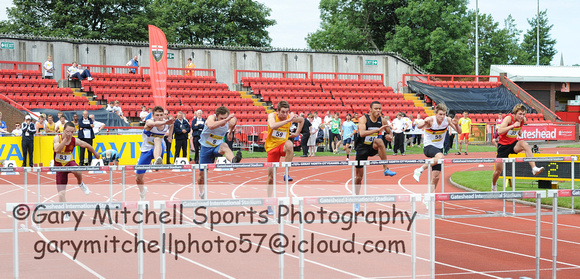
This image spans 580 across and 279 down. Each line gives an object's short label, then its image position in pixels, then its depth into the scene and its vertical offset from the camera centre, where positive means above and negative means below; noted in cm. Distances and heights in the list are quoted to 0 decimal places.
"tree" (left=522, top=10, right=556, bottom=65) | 8850 +1072
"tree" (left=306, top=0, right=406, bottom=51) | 6031 +928
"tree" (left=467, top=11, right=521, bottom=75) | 7331 +873
